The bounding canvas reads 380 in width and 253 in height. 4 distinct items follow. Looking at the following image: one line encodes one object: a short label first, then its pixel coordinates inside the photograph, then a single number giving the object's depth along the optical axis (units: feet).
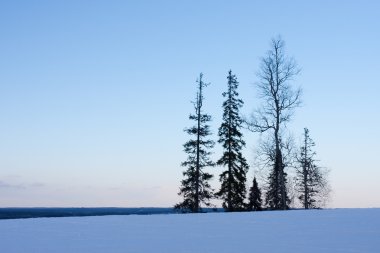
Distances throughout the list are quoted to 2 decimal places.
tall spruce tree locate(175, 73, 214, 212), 132.46
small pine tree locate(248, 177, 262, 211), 192.44
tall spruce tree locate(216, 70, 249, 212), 140.97
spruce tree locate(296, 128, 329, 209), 165.48
